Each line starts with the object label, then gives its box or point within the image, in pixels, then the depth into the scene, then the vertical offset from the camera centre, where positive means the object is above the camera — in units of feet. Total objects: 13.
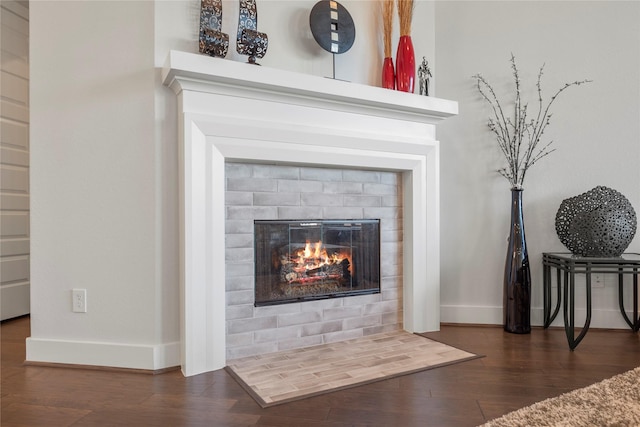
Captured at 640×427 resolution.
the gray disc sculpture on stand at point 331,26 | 8.06 +3.63
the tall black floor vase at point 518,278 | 9.12 -1.28
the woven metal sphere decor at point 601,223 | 8.27 -0.12
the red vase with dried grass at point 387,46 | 8.86 +3.59
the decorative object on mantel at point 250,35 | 7.18 +3.08
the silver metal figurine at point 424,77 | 9.17 +3.02
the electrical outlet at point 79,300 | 7.09 -1.28
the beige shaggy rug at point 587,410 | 5.00 -2.37
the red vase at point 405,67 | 8.84 +3.11
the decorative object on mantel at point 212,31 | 6.84 +3.00
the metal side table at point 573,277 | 8.00 -1.24
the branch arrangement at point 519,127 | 9.74 +2.07
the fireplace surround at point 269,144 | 6.83 +1.36
